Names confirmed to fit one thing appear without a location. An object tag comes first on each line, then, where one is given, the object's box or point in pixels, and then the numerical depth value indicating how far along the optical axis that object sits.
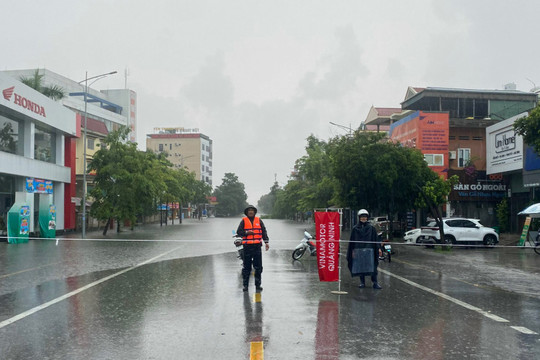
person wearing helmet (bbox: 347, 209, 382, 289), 11.52
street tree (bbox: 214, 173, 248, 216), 157.12
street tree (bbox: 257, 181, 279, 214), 150.34
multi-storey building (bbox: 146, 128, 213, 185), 141.75
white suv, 26.52
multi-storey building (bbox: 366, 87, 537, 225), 36.66
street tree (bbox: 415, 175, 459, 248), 25.50
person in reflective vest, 10.91
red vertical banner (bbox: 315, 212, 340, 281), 11.27
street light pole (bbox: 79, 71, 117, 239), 32.09
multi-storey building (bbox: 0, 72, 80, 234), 30.91
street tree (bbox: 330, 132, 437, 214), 27.66
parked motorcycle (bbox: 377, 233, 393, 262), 18.33
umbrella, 21.53
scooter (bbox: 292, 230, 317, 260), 18.59
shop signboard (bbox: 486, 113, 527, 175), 32.03
